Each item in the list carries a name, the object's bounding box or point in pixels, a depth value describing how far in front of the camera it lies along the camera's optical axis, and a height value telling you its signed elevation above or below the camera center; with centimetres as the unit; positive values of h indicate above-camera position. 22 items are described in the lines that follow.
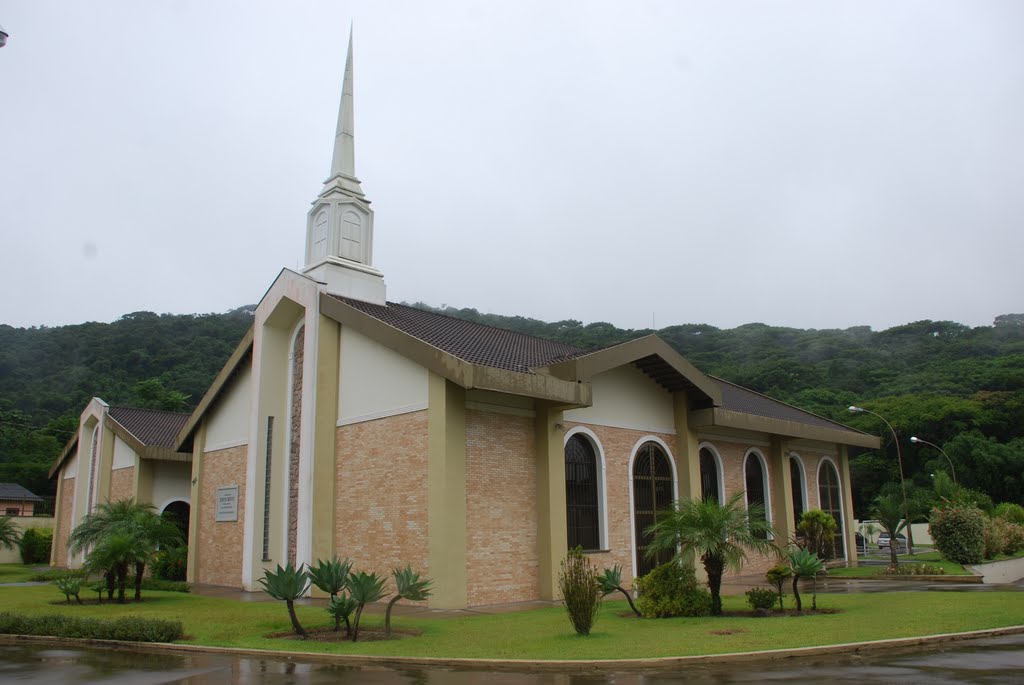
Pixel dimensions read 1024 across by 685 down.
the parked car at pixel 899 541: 5266 -243
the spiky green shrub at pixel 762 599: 1472 -165
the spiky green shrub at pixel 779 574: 1523 -124
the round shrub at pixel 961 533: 2586 -91
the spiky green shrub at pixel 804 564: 1417 -100
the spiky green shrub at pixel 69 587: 1753 -139
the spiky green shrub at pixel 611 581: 1352 -119
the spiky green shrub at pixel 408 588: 1210 -108
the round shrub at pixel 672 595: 1440 -152
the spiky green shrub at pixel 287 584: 1184 -98
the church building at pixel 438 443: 1686 +185
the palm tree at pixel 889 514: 2672 -26
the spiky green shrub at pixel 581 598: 1193 -127
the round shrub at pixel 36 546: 4212 -121
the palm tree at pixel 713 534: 1420 -44
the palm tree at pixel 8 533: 3690 -43
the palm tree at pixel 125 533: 1819 -28
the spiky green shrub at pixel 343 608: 1216 -136
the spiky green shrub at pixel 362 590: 1194 -109
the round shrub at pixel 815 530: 2684 -75
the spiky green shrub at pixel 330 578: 1229 -93
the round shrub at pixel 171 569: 2602 -157
